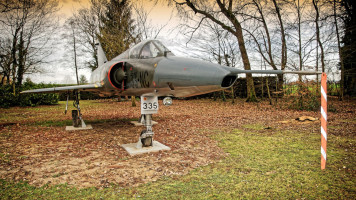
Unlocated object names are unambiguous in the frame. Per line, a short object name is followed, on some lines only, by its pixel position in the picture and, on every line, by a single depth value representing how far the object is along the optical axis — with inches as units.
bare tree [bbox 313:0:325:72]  663.8
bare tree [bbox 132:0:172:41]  818.2
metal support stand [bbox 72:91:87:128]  363.6
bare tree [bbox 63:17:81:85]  1213.0
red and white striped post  160.6
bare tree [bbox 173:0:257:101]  810.2
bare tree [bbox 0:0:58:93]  872.0
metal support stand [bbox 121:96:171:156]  224.2
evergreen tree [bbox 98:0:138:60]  730.8
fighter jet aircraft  161.3
